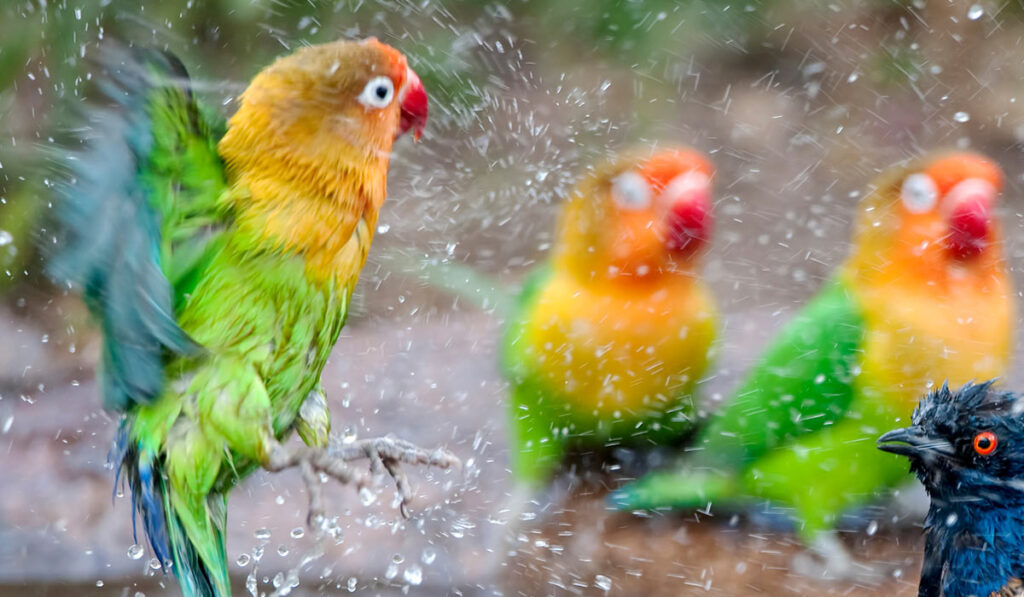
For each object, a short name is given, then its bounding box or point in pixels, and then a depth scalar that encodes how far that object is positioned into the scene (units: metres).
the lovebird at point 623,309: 4.49
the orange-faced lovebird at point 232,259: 2.41
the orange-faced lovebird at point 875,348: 4.12
